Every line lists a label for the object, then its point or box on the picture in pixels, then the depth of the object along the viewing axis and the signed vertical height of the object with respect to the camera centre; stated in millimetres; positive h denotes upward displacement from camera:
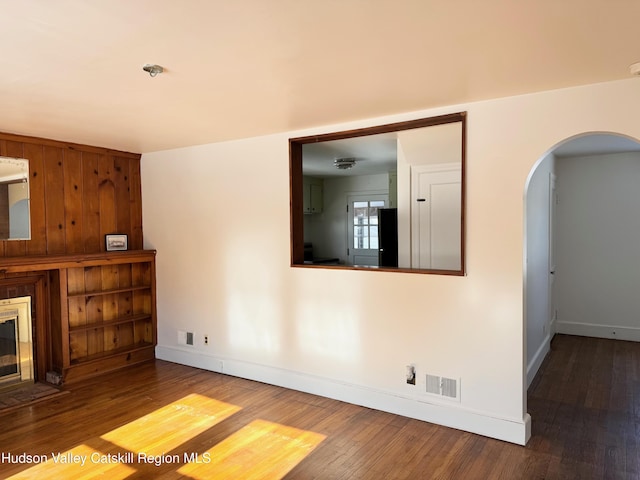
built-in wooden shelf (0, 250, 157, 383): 4078 -788
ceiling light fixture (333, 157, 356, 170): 5285 +837
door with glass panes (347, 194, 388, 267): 7074 +12
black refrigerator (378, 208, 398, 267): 4836 -103
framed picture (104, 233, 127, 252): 4641 -96
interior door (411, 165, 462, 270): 3857 +100
